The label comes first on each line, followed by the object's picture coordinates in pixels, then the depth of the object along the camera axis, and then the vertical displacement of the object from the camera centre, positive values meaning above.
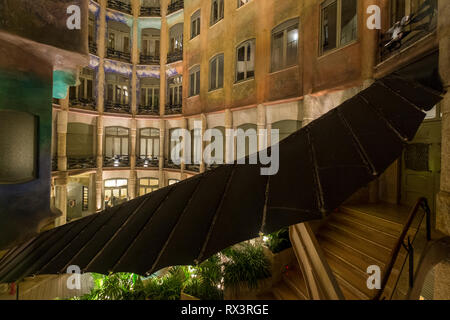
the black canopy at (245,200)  2.07 -0.46
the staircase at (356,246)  4.39 -2.07
